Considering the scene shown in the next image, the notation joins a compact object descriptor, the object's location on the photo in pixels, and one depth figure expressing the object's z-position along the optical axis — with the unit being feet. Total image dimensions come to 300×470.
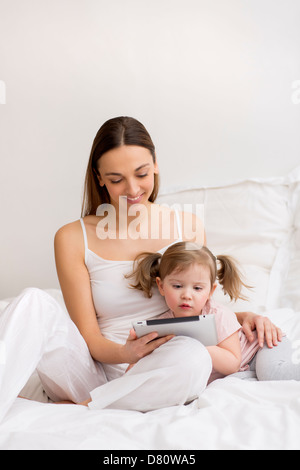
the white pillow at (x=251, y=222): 7.18
